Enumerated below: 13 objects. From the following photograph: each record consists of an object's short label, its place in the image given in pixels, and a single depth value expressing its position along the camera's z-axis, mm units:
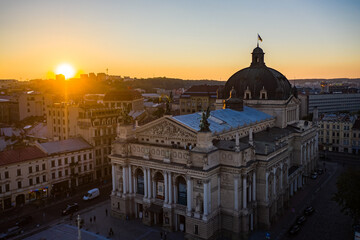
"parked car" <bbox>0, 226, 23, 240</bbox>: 52844
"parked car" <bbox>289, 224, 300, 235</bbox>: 52553
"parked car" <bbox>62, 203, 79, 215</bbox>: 61750
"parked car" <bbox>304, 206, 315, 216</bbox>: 60500
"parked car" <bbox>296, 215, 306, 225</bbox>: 56000
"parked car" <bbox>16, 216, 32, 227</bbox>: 56566
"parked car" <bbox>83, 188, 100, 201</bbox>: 68312
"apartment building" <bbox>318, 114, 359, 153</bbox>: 109000
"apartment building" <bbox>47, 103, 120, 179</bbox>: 81875
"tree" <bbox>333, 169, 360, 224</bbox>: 47562
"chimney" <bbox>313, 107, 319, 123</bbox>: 96375
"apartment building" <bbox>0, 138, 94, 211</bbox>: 63969
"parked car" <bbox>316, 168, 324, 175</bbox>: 86688
